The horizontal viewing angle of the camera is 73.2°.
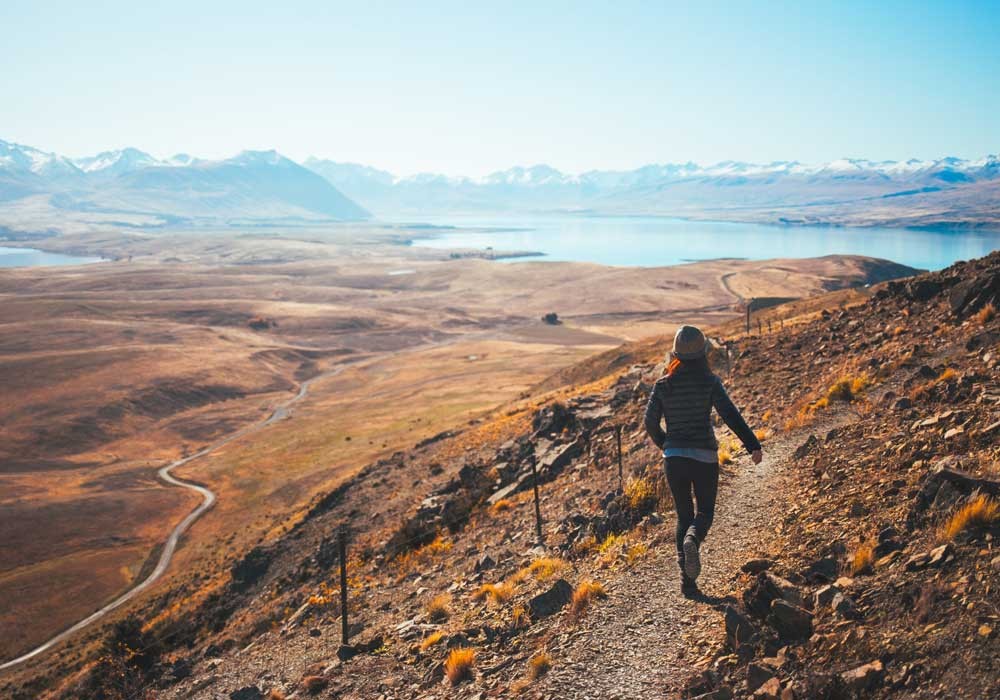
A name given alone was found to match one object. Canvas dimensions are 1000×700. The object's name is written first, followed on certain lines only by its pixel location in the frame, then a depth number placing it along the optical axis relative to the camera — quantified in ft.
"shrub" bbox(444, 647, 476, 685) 30.09
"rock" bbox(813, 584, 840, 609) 23.67
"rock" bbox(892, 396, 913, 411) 40.24
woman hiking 25.96
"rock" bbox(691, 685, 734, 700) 21.49
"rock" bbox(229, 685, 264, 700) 43.96
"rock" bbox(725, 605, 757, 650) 23.63
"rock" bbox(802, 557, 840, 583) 25.73
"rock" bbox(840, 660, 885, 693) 19.36
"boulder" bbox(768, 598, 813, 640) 22.97
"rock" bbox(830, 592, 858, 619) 22.70
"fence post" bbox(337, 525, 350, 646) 43.60
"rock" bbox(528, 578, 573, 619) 32.55
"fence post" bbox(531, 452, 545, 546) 50.73
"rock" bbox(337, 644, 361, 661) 40.09
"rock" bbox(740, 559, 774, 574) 27.86
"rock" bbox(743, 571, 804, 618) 24.26
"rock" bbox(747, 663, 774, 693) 21.42
